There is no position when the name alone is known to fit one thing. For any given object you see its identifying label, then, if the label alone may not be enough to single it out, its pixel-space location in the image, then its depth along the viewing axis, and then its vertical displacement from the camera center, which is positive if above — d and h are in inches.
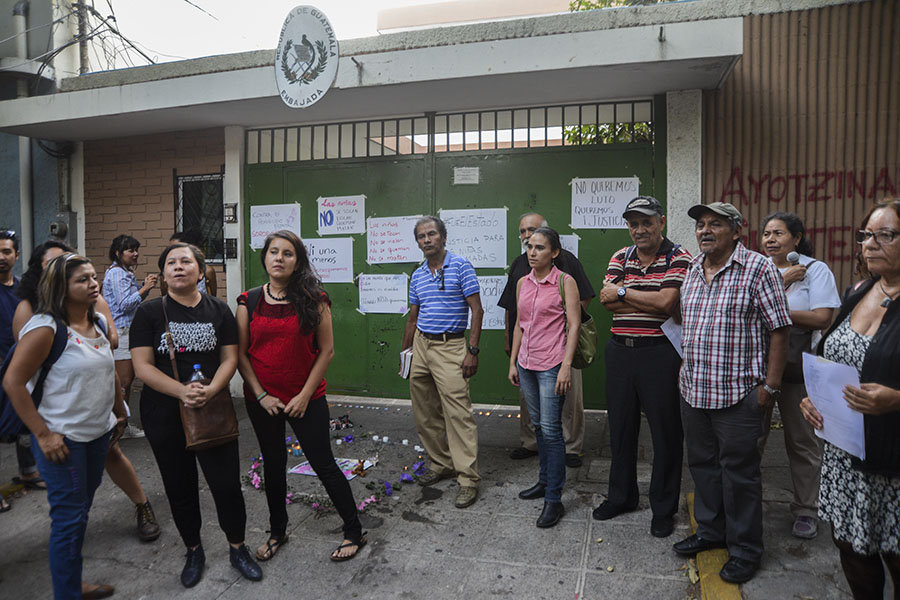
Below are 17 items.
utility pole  328.2 +127.6
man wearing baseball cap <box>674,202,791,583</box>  119.0 -15.6
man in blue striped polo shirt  169.5 -18.8
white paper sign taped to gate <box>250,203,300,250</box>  290.8 +28.1
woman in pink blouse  150.6 -18.7
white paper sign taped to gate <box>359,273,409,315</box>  276.4 -7.5
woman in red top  129.8 -17.9
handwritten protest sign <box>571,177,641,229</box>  242.8 +31.4
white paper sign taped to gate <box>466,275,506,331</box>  260.9 -8.8
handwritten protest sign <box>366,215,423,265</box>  273.7 +17.1
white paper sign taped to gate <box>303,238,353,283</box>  284.4 +9.3
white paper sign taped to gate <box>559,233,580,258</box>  249.8 +14.7
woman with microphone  135.2 -10.3
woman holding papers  87.0 -20.8
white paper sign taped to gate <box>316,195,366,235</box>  280.7 +29.5
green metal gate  246.8 +42.7
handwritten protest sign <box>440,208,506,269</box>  260.2 +18.7
